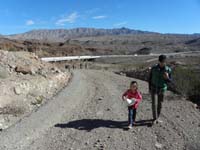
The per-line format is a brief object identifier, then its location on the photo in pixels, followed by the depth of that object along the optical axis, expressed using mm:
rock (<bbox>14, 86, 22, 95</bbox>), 6645
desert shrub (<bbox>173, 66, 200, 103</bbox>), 7017
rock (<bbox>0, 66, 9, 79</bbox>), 7501
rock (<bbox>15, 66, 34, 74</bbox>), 8612
